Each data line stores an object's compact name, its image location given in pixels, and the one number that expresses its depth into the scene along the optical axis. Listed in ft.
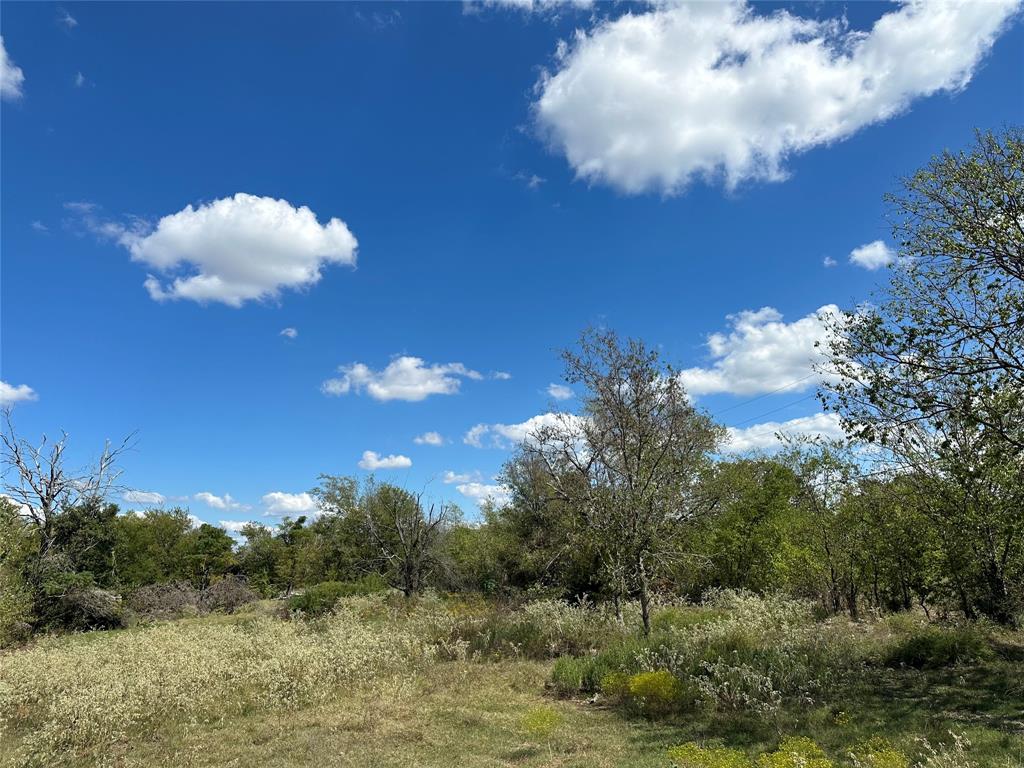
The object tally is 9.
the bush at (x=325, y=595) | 83.89
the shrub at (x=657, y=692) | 30.83
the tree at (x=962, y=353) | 27.35
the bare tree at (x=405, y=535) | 103.91
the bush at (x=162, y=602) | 99.09
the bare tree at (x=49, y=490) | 82.79
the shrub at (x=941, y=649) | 34.91
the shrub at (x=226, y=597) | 109.19
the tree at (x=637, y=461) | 46.98
